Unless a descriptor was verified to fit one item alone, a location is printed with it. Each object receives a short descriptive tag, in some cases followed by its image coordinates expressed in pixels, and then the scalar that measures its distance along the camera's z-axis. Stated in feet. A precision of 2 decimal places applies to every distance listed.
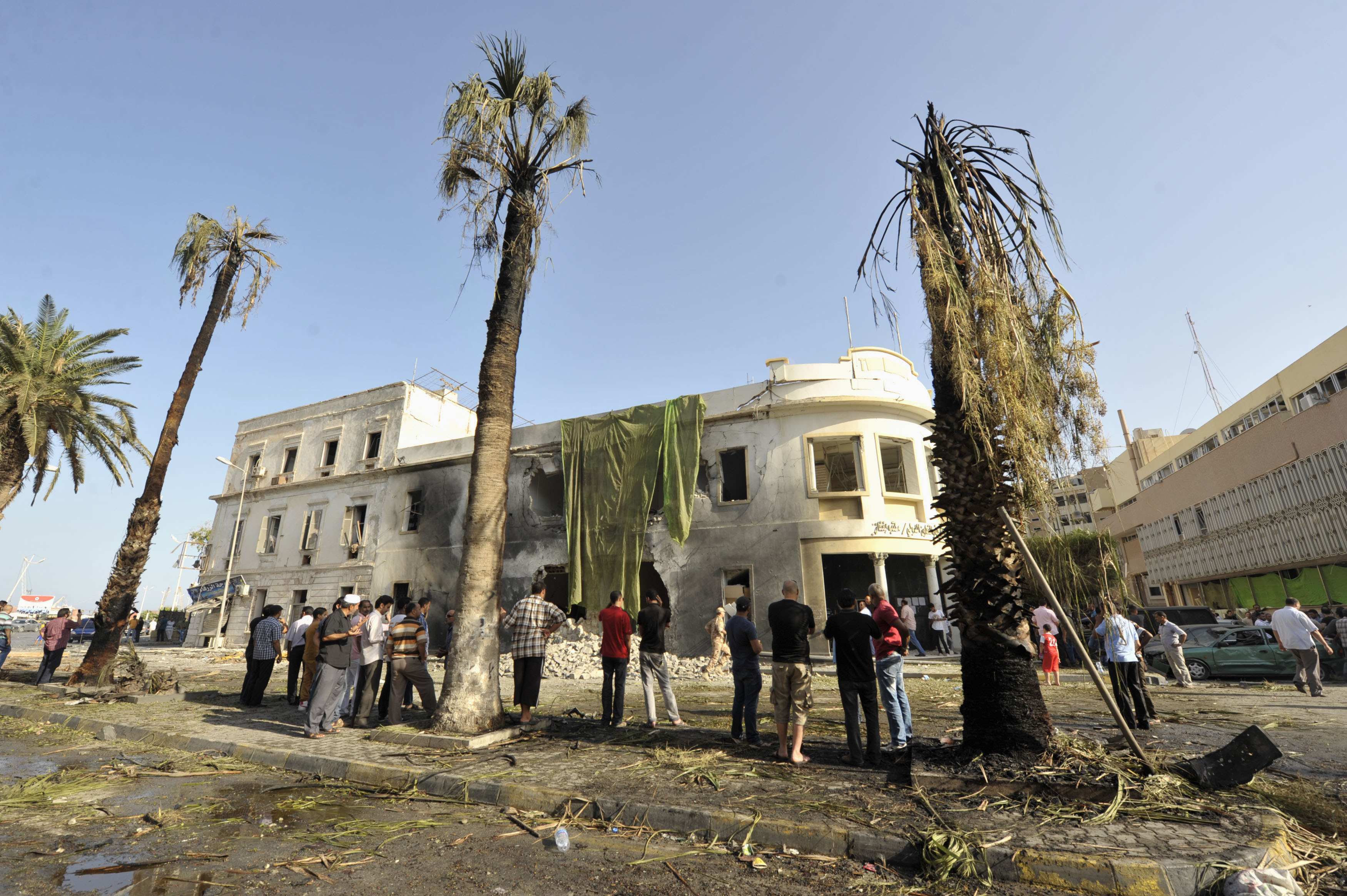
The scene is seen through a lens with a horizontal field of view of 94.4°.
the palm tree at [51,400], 52.11
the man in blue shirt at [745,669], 23.00
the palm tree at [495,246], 25.48
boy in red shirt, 41.19
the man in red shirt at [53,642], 42.19
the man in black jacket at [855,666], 19.67
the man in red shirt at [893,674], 21.84
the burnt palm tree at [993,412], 18.44
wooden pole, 15.93
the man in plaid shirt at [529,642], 26.25
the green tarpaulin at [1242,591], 103.45
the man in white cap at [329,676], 24.97
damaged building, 63.62
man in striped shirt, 27.45
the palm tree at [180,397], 41.34
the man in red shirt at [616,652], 26.66
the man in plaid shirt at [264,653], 34.22
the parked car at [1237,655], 44.50
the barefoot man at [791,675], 19.94
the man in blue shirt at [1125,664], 25.98
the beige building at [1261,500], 80.74
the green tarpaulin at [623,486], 67.10
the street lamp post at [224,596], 94.84
